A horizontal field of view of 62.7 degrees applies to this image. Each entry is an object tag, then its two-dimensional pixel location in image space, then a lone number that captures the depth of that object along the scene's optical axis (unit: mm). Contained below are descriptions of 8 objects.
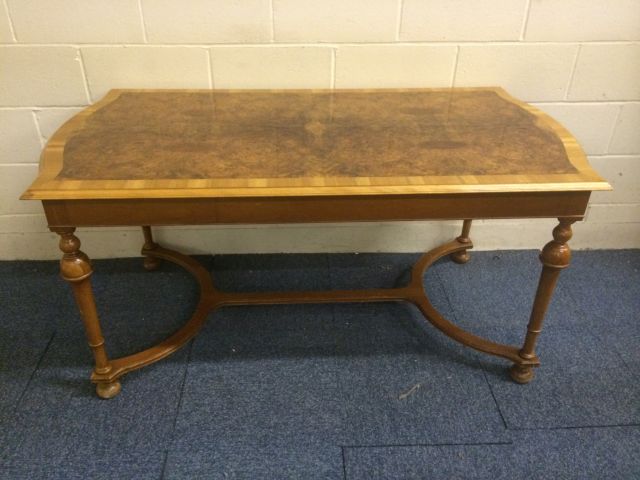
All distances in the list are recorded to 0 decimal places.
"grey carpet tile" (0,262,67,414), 1538
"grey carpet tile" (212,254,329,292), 1950
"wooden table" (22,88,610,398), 1186
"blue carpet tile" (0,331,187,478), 1328
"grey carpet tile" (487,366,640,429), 1449
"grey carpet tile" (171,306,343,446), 1398
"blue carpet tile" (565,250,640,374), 1716
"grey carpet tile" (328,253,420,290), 1969
